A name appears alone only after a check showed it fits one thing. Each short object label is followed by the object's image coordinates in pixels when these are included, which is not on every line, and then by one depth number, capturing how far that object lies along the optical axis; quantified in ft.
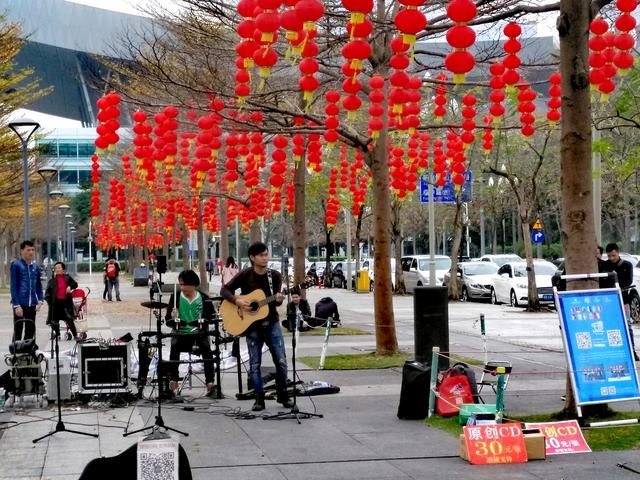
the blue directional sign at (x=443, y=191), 75.97
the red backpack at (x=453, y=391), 34.14
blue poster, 30.01
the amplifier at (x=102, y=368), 38.60
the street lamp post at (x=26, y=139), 74.67
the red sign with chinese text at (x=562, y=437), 28.43
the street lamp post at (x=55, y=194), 146.51
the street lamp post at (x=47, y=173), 109.50
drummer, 40.09
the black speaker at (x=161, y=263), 34.58
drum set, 39.01
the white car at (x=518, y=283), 101.35
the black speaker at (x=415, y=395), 34.32
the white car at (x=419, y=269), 131.23
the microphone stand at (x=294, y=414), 34.60
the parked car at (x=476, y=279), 120.47
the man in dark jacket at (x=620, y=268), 53.67
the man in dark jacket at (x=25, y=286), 49.55
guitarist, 36.52
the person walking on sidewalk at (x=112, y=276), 128.57
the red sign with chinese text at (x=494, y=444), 27.27
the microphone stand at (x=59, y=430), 31.22
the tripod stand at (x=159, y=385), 28.81
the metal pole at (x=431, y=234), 75.61
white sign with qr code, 18.17
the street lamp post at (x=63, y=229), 231.09
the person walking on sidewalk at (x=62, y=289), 63.21
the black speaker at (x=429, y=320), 43.57
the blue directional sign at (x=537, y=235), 131.81
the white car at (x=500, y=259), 139.33
